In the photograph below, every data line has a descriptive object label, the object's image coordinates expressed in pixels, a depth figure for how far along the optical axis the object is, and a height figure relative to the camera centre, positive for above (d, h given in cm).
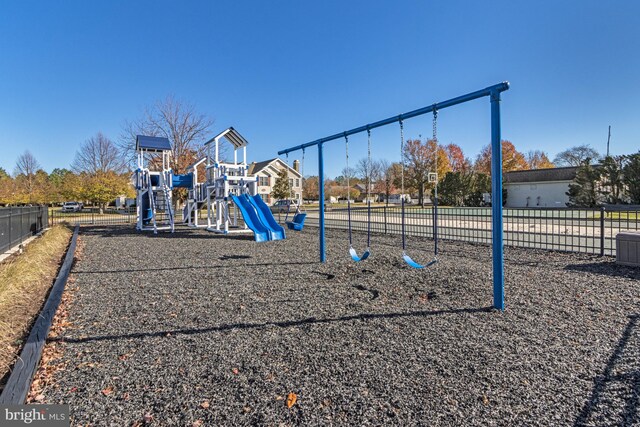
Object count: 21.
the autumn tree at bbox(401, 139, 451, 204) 4222 +494
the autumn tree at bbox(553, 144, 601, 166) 5376 +731
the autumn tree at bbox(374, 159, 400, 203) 5359 +431
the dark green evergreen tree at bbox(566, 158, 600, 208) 2709 +119
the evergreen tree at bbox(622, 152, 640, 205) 2406 +157
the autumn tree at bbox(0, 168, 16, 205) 3101 +195
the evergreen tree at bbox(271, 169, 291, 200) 4947 +250
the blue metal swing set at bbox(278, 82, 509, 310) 433 +22
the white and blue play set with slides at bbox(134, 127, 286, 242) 1237 +72
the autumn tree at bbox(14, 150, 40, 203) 3742 +371
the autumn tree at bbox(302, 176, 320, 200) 6894 +321
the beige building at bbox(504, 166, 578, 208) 3472 +158
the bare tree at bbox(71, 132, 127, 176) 4281 +596
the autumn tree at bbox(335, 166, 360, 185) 10125 +709
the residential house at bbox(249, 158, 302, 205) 5498 +493
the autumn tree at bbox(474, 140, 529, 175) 4894 +587
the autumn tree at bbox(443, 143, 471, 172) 5044 +642
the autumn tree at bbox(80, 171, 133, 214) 3491 +222
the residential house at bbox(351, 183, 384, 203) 7714 +230
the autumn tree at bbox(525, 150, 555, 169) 6134 +724
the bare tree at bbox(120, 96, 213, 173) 2859 +504
